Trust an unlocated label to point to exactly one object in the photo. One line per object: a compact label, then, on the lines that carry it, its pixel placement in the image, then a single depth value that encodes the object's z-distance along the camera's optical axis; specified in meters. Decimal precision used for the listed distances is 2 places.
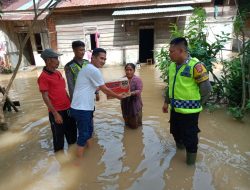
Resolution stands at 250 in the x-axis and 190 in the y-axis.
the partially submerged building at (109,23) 9.32
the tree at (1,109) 4.02
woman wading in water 3.35
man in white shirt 2.53
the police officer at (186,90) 2.33
